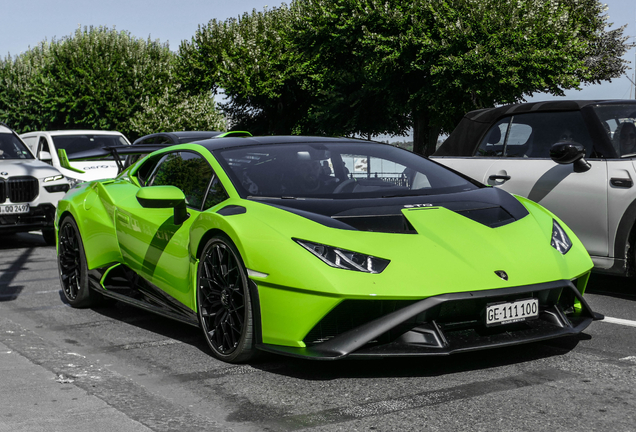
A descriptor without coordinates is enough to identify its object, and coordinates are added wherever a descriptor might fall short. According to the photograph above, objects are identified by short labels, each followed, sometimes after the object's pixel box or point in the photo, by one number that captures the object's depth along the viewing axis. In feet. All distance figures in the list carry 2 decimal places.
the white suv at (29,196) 35.45
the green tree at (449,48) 99.45
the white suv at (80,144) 49.08
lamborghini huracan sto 12.35
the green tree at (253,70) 148.56
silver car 20.11
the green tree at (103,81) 162.91
